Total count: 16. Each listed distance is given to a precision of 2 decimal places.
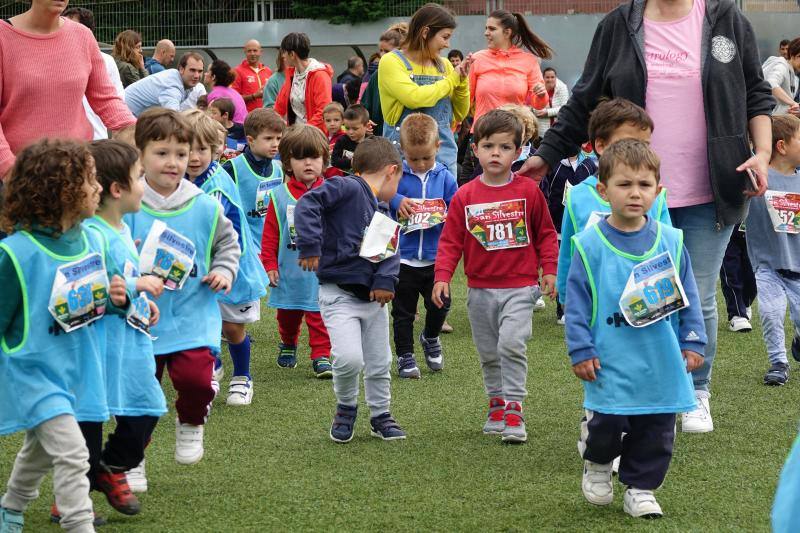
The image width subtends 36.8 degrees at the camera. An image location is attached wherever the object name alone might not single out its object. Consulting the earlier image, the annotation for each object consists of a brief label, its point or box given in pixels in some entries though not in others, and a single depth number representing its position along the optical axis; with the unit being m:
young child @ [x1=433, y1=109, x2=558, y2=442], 5.84
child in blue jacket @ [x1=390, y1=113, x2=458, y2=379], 7.41
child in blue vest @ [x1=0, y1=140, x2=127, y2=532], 3.99
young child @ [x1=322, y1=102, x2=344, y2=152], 11.85
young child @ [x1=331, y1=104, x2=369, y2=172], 11.08
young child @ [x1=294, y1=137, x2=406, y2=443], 5.82
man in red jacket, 17.06
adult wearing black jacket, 5.42
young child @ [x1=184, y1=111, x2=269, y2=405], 6.20
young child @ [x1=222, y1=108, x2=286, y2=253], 7.96
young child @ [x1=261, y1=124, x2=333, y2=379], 7.42
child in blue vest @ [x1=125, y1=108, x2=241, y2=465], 5.06
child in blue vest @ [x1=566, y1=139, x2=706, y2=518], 4.55
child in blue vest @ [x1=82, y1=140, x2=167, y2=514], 4.30
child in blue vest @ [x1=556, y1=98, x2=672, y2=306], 5.21
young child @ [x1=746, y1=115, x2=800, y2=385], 7.31
